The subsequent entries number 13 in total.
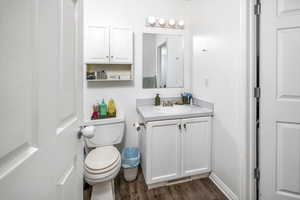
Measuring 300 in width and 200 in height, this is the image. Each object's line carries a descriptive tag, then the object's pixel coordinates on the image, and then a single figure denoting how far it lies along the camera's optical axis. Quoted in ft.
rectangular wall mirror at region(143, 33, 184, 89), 6.91
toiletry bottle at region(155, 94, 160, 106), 6.79
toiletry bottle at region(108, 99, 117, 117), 6.27
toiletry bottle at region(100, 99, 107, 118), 6.16
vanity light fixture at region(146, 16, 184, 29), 6.66
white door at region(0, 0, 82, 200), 1.05
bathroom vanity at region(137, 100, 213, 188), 5.13
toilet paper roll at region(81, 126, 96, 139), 2.55
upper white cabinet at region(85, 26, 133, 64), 5.76
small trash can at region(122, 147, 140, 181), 5.66
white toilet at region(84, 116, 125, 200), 4.26
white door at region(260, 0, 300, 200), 3.62
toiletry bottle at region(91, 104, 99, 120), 5.95
